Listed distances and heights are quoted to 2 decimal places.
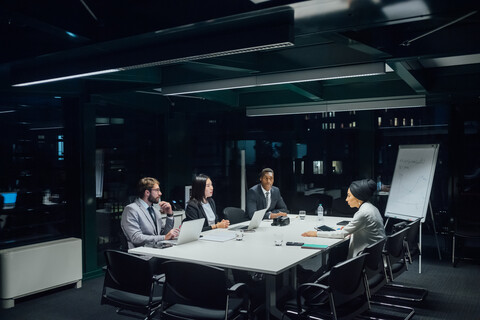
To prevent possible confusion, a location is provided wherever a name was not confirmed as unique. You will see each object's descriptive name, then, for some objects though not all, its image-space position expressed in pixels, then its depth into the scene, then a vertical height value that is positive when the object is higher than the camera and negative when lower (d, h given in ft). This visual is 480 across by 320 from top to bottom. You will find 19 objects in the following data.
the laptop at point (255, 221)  14.77 -2.50
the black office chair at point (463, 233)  19.77 -4.07
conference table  10.15 -2.78
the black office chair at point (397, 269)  12.44 -3.79
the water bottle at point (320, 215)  17.73 -2.72
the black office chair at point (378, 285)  10.93 -3.75
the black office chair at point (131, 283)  9.93 -3.26
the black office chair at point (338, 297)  9.20 -3.51
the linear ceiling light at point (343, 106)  20.88 +2.59
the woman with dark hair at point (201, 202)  15.12 -1.87
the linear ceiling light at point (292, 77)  13.42 +2.73
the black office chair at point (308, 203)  23.82 -2.96
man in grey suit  12.69 -2.20
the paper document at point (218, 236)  13.13 -2.78
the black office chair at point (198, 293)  8.86 -3.16
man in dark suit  18.76 -2.06
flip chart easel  19.08 -1.44
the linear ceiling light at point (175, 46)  8.95 +2.79
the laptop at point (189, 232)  12.03 -2.40
